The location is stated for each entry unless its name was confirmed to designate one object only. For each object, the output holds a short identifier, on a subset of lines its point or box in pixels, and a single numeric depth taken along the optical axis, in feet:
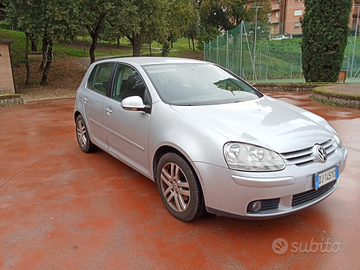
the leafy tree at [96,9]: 47.19
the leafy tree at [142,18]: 53.83
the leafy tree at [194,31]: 137.69
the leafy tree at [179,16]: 81.19
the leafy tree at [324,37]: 45.19
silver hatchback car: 7.88
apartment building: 168.66
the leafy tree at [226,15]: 126.00
